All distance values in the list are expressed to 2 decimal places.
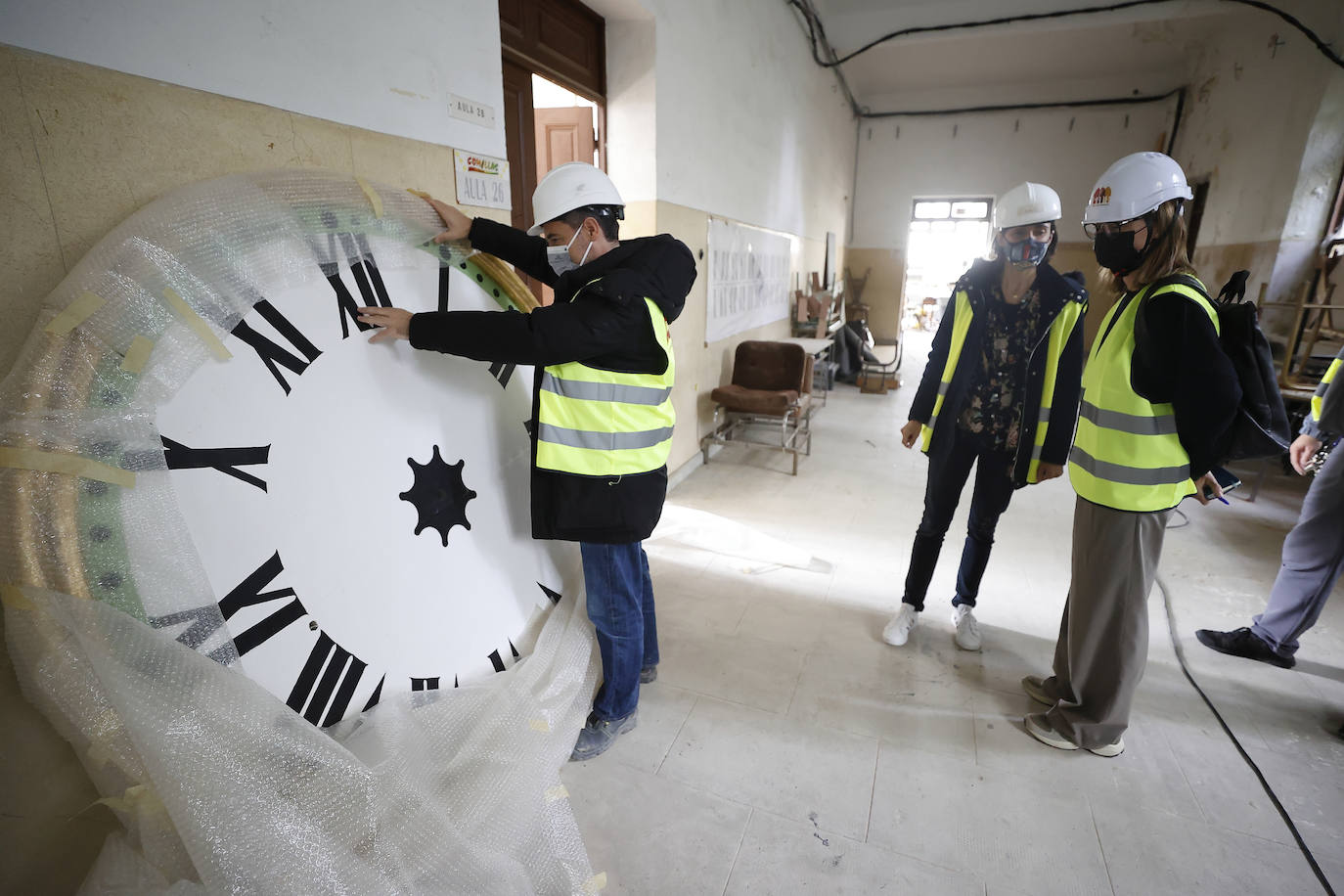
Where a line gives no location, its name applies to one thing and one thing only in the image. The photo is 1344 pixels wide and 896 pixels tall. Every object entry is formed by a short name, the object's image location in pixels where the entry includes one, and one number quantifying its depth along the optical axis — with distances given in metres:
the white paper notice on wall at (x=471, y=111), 1.68
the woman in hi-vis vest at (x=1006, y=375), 1.85
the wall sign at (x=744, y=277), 4.19
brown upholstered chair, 4.08
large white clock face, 1.08
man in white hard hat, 1.28
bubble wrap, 0.85
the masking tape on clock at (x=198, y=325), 1.00
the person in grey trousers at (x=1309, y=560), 2.04
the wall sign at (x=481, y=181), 1.74
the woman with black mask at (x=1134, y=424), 1.42
